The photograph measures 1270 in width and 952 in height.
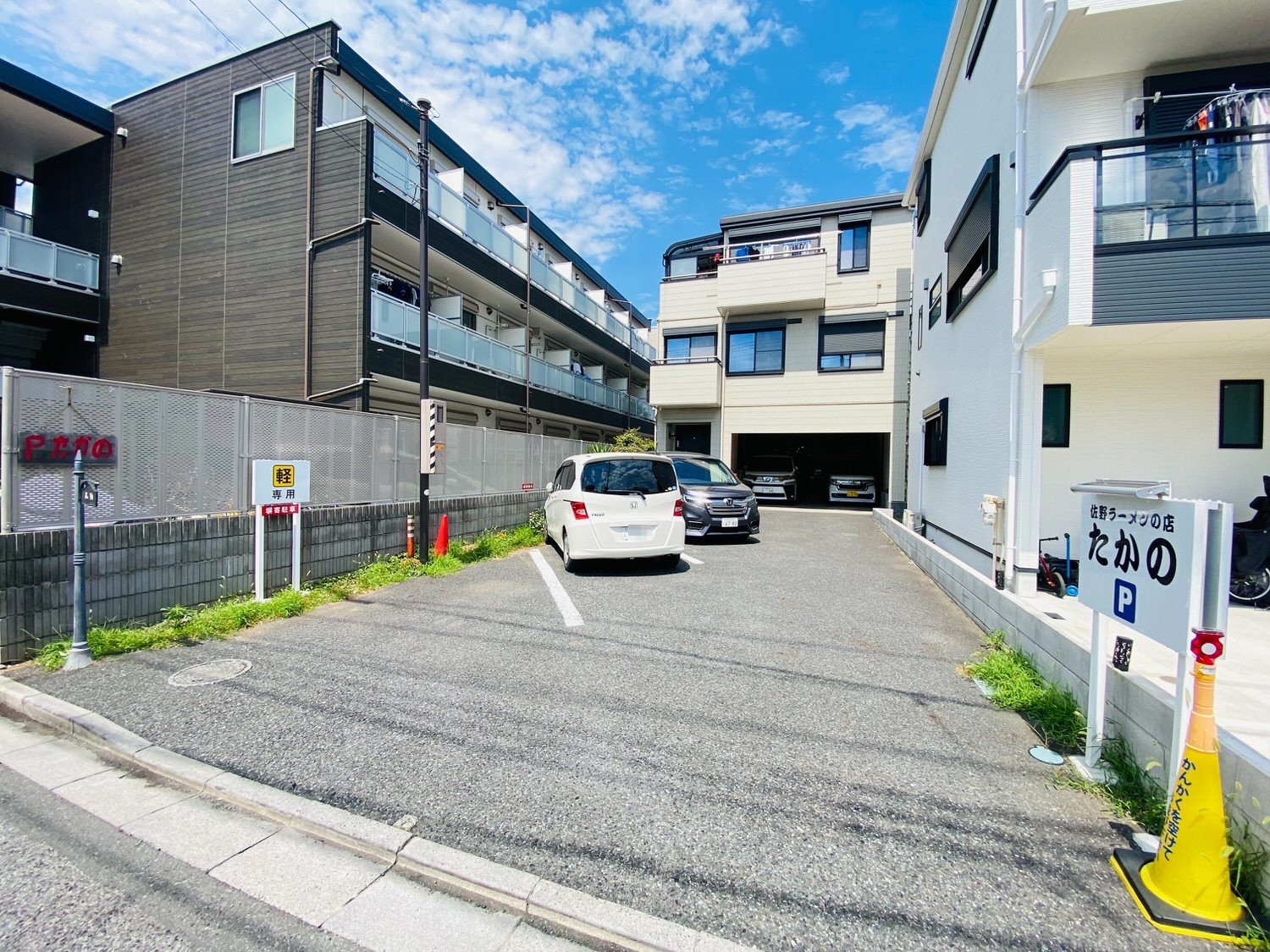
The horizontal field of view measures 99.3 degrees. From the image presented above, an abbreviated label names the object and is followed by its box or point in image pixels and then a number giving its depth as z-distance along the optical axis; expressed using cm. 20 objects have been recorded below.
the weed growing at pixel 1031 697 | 302
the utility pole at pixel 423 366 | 737
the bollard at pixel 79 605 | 386
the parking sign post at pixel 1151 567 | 210
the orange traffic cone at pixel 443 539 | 790
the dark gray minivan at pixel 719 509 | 973
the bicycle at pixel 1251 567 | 461
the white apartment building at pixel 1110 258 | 429
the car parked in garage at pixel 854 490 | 1689
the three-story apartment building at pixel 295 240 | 1005
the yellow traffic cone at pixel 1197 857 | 180
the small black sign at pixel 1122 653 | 279
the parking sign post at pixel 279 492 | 541
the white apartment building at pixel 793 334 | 1510
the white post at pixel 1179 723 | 212
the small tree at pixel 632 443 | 1599
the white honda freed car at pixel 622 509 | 694
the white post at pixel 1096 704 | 269
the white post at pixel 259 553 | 541
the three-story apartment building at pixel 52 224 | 1071
